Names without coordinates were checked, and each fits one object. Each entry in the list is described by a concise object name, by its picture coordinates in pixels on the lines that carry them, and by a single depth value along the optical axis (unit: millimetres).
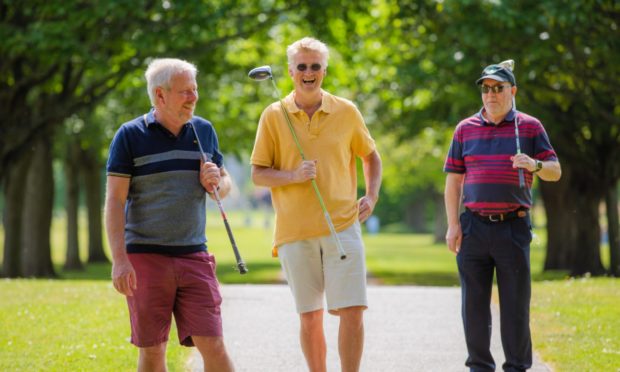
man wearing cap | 12789
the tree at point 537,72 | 33562
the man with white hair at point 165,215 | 10461
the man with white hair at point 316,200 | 12094
